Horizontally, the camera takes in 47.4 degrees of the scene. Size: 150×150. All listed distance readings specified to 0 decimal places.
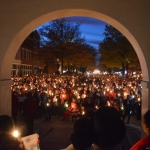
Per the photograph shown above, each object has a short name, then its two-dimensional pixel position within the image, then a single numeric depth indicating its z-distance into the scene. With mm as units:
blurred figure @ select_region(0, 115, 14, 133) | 2316
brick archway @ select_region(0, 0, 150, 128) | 4626
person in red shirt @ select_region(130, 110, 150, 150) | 1969
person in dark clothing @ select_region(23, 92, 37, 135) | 6331
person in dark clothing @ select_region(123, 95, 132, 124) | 8353
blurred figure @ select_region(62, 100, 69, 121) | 8887
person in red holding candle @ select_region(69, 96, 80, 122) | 8605
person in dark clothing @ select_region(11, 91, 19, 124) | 6591
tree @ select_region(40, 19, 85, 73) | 23245
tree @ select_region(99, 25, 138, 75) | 25621
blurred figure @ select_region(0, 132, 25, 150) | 1350
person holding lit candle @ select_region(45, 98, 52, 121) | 8958
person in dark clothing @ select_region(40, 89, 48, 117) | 9353
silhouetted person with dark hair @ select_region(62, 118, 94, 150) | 1811
